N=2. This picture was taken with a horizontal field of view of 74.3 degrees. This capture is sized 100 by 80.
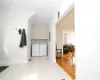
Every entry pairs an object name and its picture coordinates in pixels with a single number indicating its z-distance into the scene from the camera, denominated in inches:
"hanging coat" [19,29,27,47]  122.1
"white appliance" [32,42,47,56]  191.0
